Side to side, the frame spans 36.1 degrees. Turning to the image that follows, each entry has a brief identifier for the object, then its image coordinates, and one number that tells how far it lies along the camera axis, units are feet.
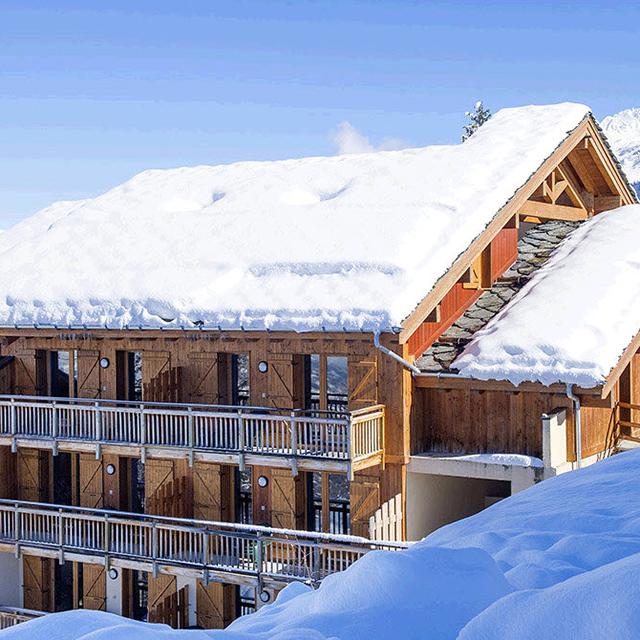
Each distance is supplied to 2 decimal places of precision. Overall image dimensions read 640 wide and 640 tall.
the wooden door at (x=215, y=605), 70.59
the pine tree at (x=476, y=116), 194.63
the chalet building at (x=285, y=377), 62.59
